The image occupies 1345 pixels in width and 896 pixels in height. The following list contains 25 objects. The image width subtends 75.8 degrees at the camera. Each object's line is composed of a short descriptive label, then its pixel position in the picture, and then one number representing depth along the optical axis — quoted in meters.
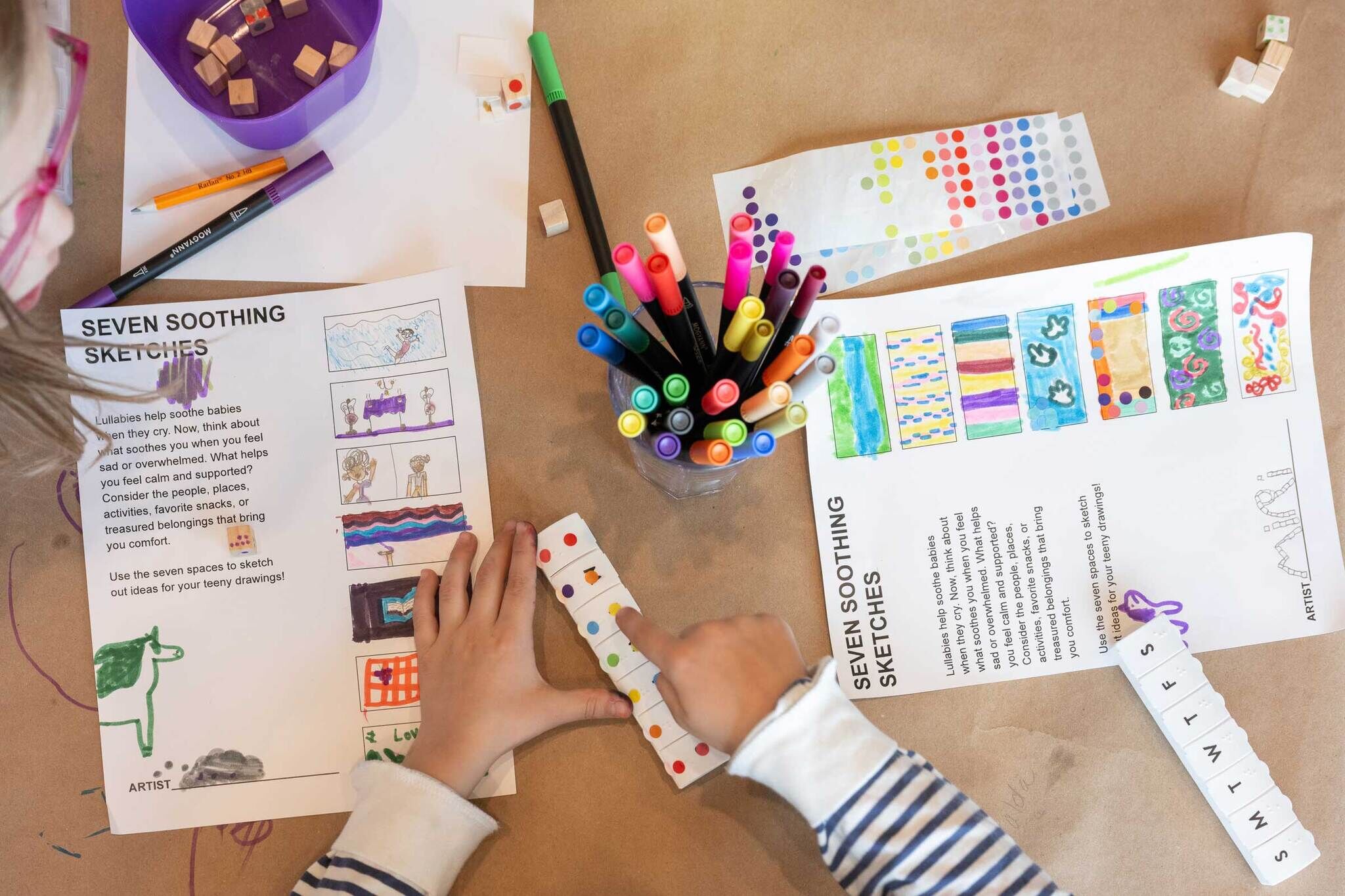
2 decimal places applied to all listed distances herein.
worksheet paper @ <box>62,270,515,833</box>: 0.59
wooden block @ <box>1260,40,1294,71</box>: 0.65
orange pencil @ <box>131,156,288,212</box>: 0.62
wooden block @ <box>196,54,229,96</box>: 0.61
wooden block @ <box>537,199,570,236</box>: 0.62
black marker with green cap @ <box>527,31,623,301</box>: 0.61
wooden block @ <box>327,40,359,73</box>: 0.62
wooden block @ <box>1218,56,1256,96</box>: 0.65
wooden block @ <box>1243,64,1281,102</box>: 0.65
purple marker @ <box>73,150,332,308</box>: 0.61
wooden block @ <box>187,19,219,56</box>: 0.61
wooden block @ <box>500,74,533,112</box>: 0.63
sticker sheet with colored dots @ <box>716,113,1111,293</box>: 0.64
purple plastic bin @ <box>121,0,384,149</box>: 0.61
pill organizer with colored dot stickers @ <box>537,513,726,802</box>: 0.58
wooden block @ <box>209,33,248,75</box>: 0.61
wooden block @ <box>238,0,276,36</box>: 0.62
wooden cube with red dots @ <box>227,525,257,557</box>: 0.60
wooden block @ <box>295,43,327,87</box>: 0.61
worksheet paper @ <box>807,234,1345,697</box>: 0.61
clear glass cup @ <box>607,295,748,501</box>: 0.55
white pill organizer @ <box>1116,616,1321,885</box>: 0.60
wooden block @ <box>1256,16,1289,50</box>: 0.65
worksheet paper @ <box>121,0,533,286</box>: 0.63
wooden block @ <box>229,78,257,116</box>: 0.61
